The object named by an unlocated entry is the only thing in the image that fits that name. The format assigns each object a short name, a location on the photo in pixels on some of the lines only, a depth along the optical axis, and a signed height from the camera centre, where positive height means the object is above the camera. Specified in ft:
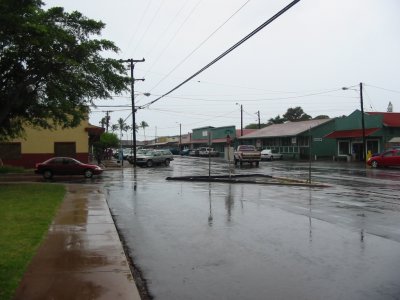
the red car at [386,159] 120.26 -1.97
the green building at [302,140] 203.10 +6.16
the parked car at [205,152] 261.15 +1.29
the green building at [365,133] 159.53 +7.19
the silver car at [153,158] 149.28 -1.03
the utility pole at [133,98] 143.43 +18.19
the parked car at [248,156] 148.97 -0.74
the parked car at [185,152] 302.86 +1.70
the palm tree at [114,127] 413.12 +26.07
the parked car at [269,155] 199.21 -0.72
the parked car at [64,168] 95.20 -2.52
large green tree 59.98 +13.67
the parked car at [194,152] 276.00 +1.48
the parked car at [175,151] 320.50 +2.60
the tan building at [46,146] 130.11 +3.10
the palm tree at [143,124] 445.78 +30.70
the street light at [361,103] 154.38 +16.81
